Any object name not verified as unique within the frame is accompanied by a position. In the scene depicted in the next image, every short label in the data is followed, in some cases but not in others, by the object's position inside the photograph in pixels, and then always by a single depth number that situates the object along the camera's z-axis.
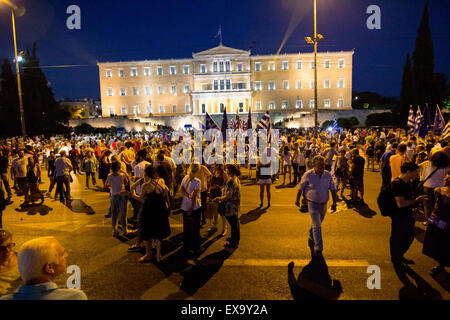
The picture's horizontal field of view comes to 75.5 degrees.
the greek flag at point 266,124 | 10.72
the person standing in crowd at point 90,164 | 11.24
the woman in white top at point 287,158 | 10.92
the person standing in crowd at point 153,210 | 4.77
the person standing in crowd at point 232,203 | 5.47
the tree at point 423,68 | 38.62
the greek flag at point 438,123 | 14.00
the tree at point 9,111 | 35.72
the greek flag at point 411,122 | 16.08
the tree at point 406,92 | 39.58
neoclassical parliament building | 66.12
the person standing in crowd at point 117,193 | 5.97
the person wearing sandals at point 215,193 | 6.20
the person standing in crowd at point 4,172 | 9.00
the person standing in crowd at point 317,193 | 4.85
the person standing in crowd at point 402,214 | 4.20
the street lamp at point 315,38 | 15.09
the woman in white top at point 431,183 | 5.94
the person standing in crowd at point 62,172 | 8.79
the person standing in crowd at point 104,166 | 9.45
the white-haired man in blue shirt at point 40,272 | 1.72
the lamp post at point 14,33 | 15.84
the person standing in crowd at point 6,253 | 2.48
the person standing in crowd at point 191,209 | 5.16
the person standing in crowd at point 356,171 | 7.97
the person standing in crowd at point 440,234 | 4.01
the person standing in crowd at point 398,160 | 7.06
